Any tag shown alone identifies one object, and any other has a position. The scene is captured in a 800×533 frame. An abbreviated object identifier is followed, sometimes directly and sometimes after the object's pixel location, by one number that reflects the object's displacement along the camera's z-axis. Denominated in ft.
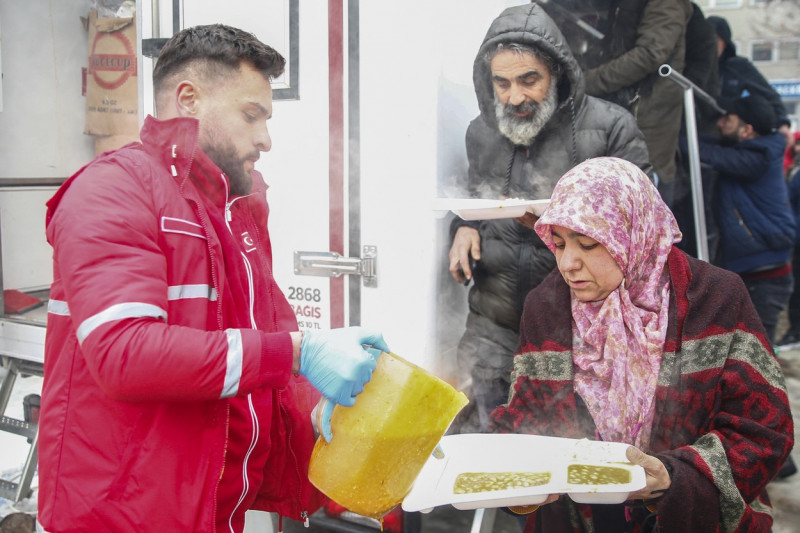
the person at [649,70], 8.79
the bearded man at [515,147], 7.97
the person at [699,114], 8.68
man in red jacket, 4.41
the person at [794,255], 12.60
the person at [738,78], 8.13
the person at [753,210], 9.11
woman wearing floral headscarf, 5.70
